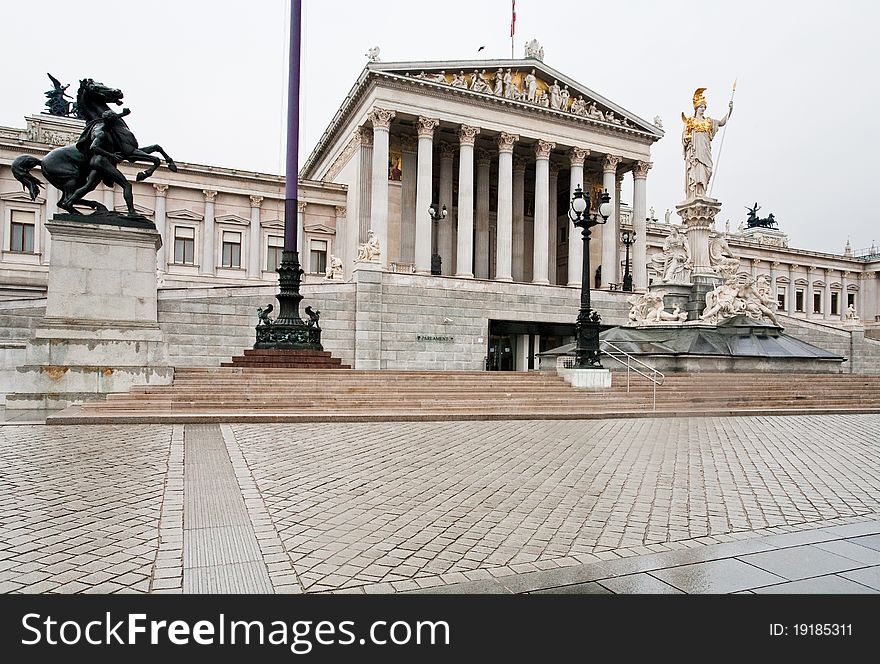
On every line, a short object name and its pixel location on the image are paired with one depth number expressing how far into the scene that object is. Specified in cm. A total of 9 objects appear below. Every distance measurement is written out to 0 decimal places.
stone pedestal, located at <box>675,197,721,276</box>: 3153
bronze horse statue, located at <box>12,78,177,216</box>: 1659
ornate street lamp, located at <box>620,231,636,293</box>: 5066
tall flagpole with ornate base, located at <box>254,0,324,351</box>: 2183
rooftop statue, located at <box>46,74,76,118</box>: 6850
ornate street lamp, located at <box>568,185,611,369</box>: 2081
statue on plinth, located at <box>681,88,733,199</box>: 3162
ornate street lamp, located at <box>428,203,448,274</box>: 4638
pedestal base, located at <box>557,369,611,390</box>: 2117
